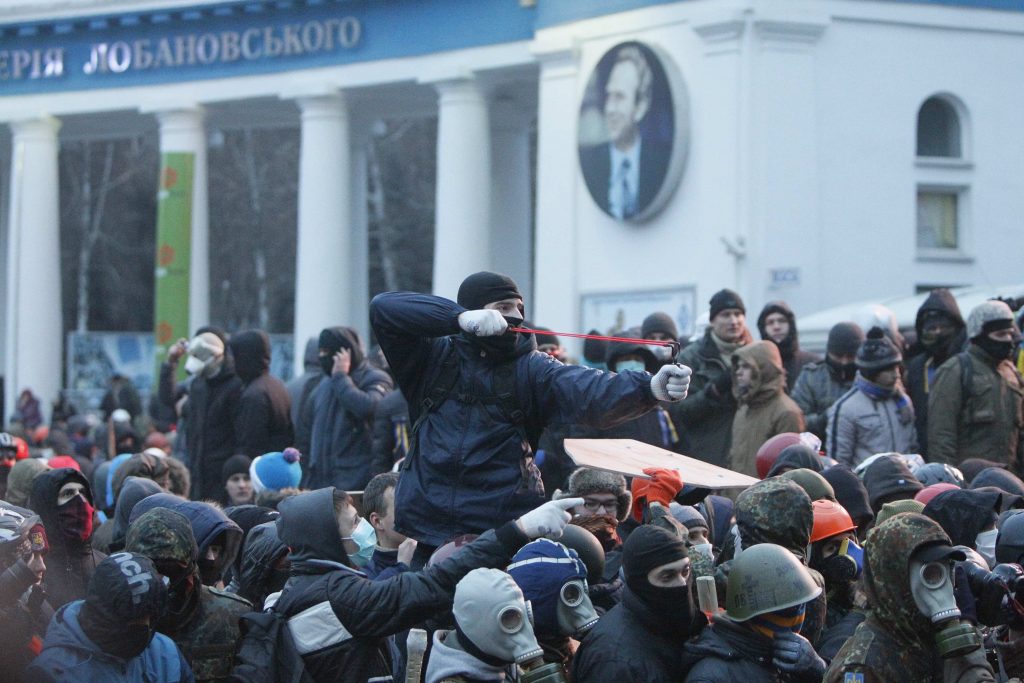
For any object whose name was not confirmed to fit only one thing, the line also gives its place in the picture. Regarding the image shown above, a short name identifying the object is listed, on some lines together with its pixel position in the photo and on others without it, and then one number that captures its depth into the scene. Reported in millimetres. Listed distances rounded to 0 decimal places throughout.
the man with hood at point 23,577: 9969
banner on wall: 52781
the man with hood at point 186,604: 10602
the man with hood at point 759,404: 18578
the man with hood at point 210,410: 22562
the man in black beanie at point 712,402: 20078
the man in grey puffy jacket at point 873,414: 18578
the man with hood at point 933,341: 19922
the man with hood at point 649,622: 9445
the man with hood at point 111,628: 9750
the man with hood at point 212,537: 11883
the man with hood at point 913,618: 8758
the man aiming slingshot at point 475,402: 11492
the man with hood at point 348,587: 9906
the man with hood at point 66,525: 12742
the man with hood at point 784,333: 21766
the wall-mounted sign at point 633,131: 41562
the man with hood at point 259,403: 22172
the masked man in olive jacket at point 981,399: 18375
